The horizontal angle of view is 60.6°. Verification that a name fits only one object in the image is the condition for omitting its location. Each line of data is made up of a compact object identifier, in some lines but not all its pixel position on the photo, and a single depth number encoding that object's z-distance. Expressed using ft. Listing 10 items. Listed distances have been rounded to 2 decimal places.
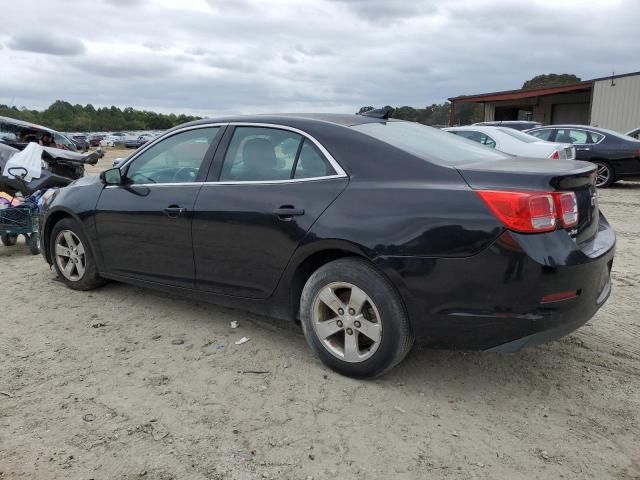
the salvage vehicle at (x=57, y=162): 29.12
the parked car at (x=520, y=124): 55.01
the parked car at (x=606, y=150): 38.22
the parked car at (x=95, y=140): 186.62
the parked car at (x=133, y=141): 180.45
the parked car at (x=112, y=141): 189.37
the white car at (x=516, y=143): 31.19
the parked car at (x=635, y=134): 44.62
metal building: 77.66
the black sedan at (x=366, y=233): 9.04
